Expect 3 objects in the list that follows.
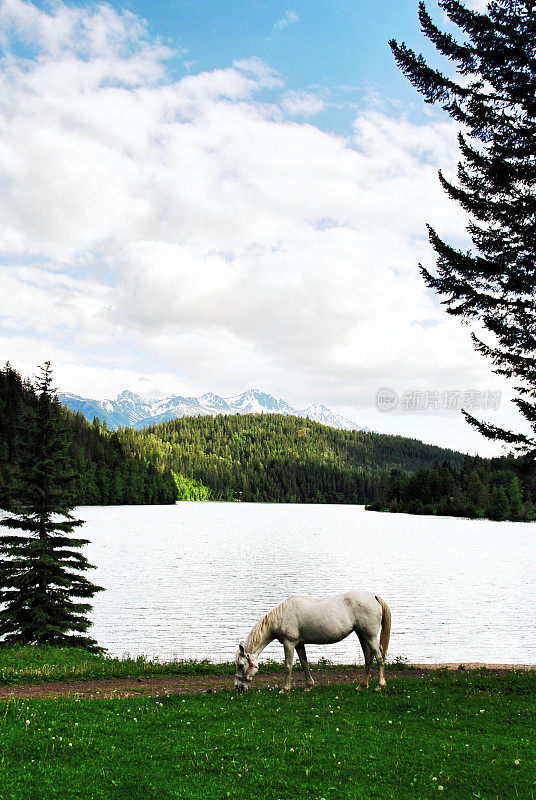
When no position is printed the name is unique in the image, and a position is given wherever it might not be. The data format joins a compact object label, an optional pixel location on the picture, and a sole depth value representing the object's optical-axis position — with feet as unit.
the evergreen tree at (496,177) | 43.75
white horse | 48.73
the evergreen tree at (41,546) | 71.31
